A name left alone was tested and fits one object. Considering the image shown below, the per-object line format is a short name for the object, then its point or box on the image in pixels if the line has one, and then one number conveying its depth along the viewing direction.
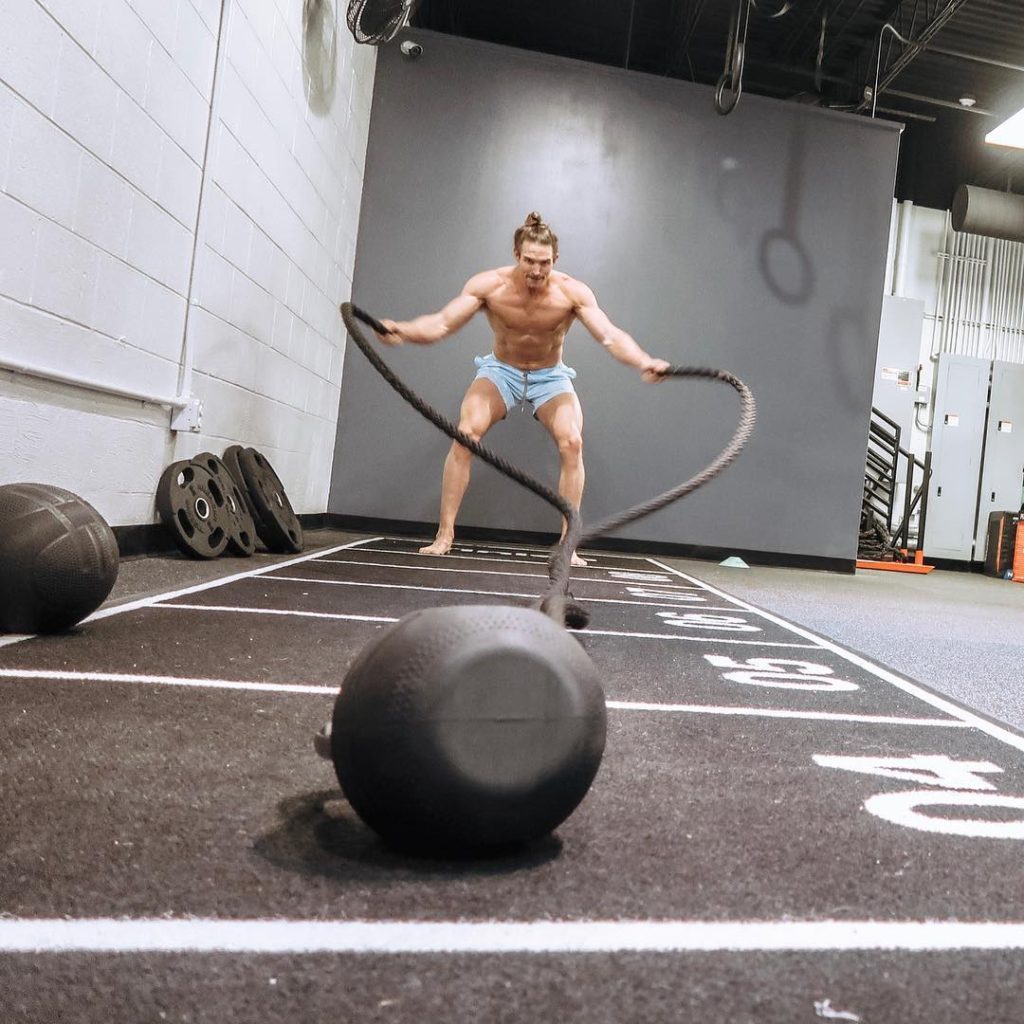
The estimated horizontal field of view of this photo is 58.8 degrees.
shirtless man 4.21
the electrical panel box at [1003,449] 10.89
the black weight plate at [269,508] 3.98
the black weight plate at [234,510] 3.73
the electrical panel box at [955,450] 10.87
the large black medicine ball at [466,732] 0.82
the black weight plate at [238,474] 4.01
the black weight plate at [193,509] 3.36
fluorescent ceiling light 7.33
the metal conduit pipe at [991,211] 9.77
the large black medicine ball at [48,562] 1.77
